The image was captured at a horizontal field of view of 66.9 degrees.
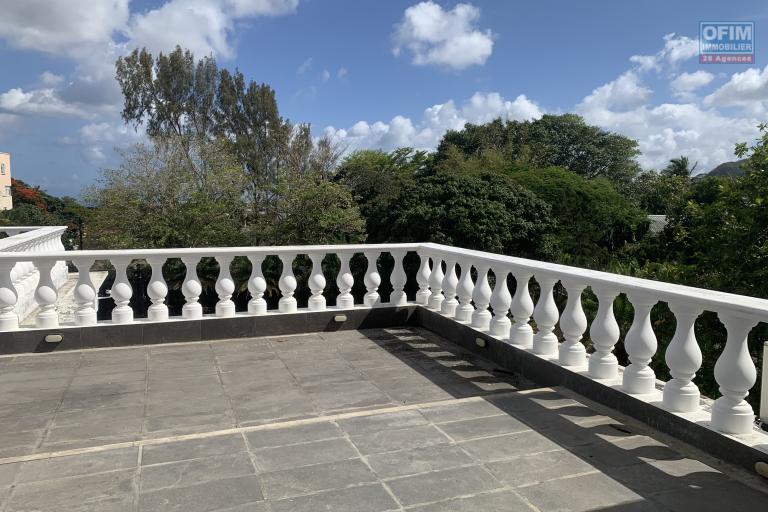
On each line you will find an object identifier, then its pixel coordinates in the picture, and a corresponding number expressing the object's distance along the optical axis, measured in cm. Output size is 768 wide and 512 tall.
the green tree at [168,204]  1513
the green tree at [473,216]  1300
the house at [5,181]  4800
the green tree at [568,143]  3912
